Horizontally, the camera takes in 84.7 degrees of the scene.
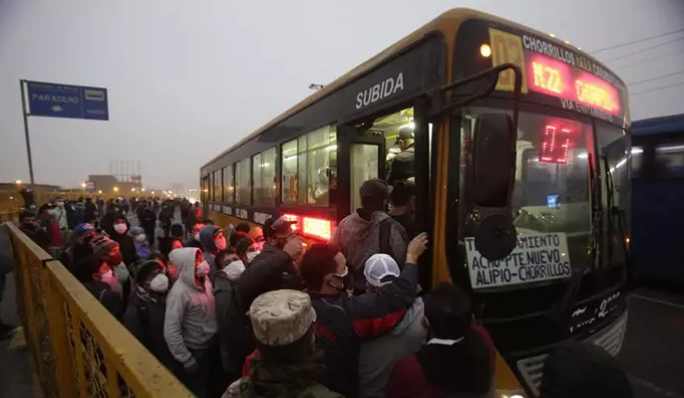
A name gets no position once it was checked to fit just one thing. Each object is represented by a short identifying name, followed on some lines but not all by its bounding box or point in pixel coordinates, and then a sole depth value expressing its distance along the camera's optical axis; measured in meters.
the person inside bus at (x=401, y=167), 3.67
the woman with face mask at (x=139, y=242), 6.65
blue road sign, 12.56
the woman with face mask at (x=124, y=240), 6.22
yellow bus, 2.38
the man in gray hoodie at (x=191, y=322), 2.98
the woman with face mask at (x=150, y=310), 3.15
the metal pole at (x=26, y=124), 11.32
